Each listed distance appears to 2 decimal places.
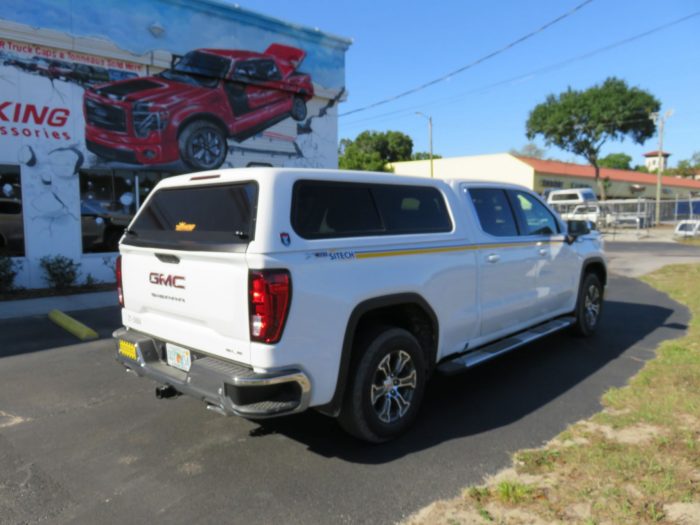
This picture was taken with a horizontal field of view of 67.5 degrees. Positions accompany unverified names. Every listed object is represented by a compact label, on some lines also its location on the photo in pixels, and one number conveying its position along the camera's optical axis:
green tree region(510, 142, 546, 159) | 77.38
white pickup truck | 3.07
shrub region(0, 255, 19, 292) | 9.34
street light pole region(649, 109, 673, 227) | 35.25
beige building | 42.94
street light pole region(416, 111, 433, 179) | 37.69
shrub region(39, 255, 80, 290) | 9.92
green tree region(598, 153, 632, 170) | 96.06
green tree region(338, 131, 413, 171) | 62.81
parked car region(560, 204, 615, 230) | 29.67
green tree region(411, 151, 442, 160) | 71.43
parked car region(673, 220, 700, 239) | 26.02
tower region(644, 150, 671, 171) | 113.81
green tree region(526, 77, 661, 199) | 43.69
